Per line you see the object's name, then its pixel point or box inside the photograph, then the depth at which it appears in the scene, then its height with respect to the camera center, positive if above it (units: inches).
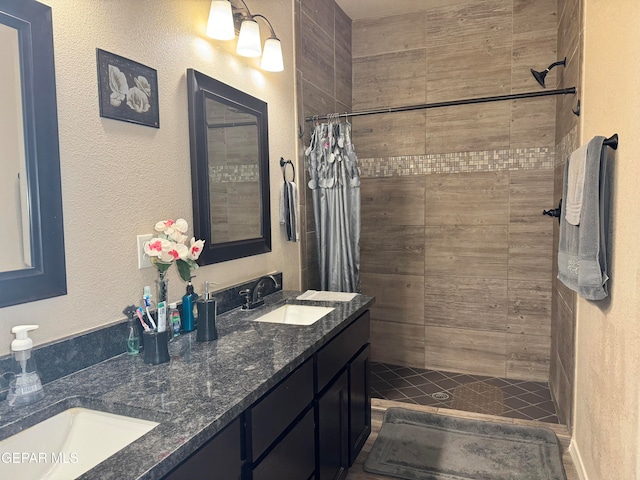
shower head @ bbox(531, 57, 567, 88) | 106.9 +32.2
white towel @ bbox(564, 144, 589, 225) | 73.6 +4.0
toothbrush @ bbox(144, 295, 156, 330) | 58.0 -12.1
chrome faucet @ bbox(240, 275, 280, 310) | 83.9 -15.5
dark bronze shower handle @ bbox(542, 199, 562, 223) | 109.0 -1.2
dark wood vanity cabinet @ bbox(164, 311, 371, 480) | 44.3 -27.4
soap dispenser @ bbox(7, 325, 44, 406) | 43.8 -15.8
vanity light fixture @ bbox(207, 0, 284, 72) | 73.0 +31.8
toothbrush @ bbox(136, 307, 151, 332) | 57.6 -13.2
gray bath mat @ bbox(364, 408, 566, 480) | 85.7 -50.1
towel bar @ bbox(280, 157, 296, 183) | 102.8 +11.1
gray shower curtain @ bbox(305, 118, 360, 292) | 106.2 +2.4
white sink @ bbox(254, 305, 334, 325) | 83.9 -19.4
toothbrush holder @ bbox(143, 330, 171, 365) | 54.4 -16.1
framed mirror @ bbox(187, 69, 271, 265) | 73.4 +8.2
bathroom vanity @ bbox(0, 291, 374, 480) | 38.7 -18.7
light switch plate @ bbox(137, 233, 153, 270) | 62.3 -5.5
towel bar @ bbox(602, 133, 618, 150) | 65.2 +9.6
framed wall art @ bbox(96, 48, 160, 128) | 56.4 +16.9
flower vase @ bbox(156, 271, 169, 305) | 63.9 -10.3
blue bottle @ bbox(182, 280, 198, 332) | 67.3 -14.4
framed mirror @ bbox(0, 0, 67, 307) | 45.5 +6.1
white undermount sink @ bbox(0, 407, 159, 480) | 39.7 -21.1
